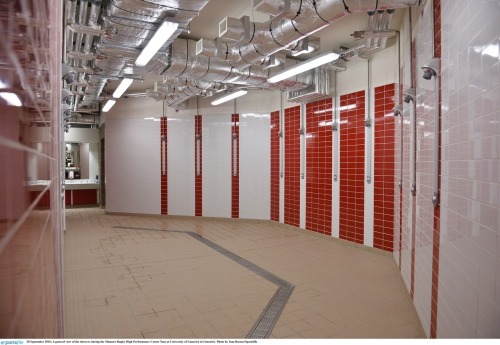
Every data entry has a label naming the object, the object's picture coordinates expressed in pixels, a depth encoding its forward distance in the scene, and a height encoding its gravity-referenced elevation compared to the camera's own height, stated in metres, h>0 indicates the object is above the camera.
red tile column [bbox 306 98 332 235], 7.66 -0.01
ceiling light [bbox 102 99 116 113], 9.07 +1.66
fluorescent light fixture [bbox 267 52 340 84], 5.13 +1.58
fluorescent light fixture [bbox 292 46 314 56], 5.17 +1.69
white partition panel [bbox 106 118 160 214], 10.88 +0.01
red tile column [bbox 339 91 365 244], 6.88 -0.05
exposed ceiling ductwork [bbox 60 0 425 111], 3.70 +1.67
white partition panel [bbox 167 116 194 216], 10.50 +0.03
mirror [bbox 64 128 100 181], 13.59 +0.45
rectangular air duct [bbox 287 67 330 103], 7.22 +1.64
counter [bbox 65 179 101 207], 12.86 -0.97
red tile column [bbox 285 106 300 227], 8.59 -0.01
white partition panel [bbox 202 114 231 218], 10.12 -0.01
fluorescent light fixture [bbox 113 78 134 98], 6.59 +1.60
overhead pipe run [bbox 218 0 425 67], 3.52 +1.62
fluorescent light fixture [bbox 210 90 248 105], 8.07 +1.67
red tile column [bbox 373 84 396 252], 6.25 -0.07
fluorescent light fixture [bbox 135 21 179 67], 4.01 +1.56
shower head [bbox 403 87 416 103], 4.06 +0.80
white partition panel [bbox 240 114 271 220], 9.65 -0.01
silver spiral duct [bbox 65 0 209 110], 3.75 +1.67
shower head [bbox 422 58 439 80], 3.02 +0.82
